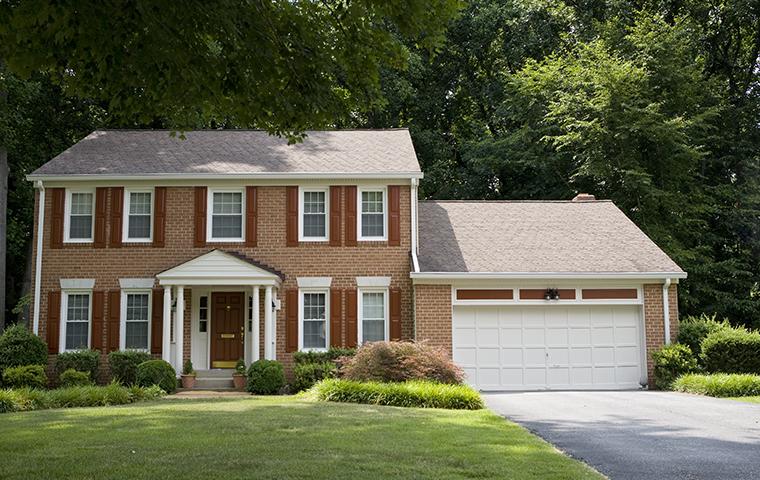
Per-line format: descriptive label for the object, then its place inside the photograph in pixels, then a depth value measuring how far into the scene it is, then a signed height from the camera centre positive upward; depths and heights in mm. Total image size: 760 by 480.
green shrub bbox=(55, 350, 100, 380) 19484 -909
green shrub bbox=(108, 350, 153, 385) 19422 -961
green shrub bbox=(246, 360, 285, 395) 18391 -1262
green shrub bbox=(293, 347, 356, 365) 19578 -764
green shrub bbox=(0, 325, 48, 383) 19125 -582
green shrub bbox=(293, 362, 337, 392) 18781 -1180
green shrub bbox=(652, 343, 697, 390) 19000 -970
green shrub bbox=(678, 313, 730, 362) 19484 -224
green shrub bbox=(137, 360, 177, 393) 18203 -1164
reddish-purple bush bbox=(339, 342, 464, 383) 16484 -861
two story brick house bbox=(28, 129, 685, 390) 19969 +1177
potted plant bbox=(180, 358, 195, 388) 19375 -1254
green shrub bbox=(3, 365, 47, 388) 18484 -1218
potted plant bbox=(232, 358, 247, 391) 19359 -1305
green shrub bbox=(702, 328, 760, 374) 18609 -732
